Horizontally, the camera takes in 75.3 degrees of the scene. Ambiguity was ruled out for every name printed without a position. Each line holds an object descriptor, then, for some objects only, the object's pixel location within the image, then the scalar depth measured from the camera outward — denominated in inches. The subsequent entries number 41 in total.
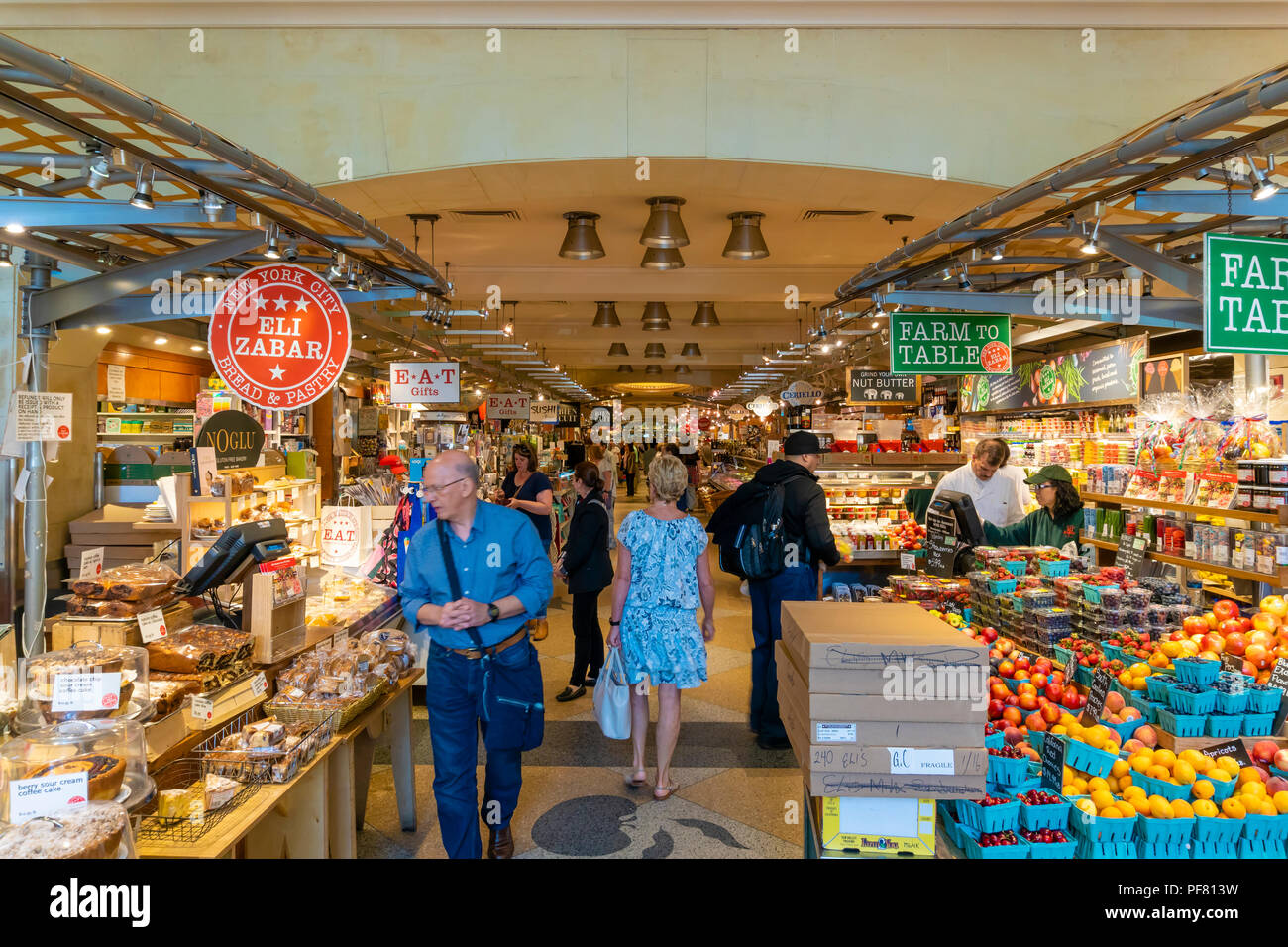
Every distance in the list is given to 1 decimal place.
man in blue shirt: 126.1
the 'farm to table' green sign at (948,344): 280.7
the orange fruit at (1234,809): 98.1
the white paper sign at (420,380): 444.1
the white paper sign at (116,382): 423.8
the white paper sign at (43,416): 186.7
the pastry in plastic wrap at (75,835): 71.3
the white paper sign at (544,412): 915.4
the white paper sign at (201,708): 113.6
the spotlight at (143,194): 129.8
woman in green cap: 230.7
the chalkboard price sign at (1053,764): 103.3
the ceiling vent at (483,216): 322.3
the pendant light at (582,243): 276.1
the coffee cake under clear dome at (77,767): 78.8
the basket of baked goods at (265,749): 105.3
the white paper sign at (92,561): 172.4
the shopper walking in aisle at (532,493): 273.6
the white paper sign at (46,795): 77.7
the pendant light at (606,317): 454.0
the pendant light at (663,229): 259.1
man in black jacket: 194.9
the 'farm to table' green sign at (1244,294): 149.1
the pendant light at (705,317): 449.7
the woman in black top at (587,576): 222.1
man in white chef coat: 269.4
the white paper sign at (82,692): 95.0
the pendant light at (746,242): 277.1
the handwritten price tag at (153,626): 119.8
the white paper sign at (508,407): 711.7
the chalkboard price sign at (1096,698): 125.6
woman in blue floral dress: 165.3
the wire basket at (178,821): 91.4
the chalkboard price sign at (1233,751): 115.3
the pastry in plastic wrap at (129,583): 121.5
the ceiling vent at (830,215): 318.7
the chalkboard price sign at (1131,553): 211.4
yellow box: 92.7
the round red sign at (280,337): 163.5
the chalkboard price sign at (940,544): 225.3
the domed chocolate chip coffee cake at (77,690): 95.1
